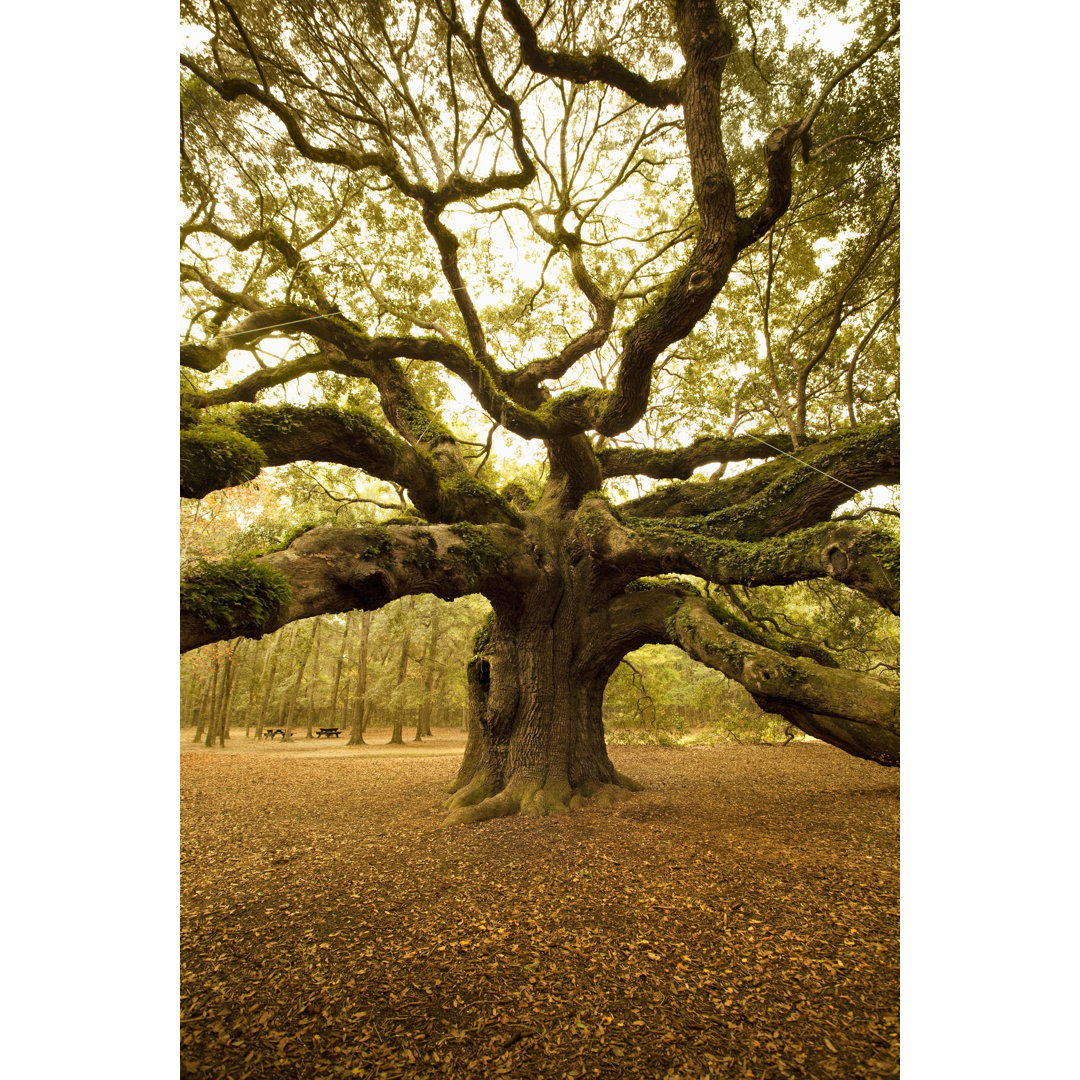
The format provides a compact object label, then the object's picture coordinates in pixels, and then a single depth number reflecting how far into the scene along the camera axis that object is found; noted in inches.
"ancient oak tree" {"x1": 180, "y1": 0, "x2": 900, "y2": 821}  153.4
